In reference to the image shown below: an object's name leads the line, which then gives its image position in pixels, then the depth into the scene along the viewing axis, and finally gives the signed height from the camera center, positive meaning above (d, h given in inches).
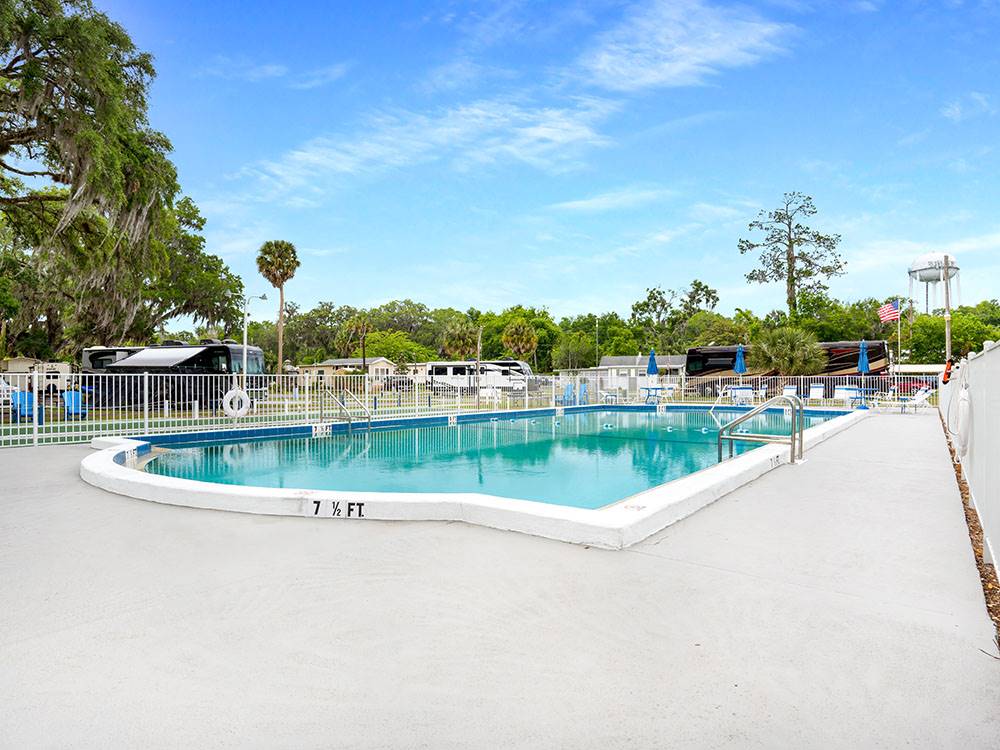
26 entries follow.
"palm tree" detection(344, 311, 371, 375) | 2802.7 +204.2
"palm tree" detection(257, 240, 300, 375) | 1678.2 +314.9
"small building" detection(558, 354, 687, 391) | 2053.5 +11.4
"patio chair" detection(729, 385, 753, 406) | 981.8 -46.7
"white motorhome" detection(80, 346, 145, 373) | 883.4 +33.7
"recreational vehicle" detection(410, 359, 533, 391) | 927.7 -2.5
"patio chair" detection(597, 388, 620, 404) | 1079.6 -48.5
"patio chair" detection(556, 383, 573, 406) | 999.1 -46.7
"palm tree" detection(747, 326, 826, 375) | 1165.7 +23.6
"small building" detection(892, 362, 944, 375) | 1945.1 -22.0
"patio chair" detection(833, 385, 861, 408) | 958.6 -47.8
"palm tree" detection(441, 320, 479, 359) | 2549.2 +133.1
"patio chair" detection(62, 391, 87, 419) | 481.1 -19.0
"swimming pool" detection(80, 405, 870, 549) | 201.0 -65.4
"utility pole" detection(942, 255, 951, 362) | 745.6 +79.0
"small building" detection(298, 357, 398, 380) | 2583.7 +38.9
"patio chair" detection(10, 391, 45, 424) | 438.6 -20.3
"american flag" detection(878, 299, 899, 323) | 1088.6 +91.1
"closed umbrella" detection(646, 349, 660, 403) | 1054.4 -17.7
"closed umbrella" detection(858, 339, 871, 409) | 1075.9 +5.0
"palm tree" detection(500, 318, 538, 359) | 2672.2 +143.8
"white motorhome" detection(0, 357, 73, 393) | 442.0 -0.6
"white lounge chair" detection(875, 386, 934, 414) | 821.9 -56.2
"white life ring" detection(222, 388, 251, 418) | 563.5 -25.2
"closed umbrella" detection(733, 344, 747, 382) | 1177.1 +4.2
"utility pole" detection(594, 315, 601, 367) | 3048.7 +125.2
